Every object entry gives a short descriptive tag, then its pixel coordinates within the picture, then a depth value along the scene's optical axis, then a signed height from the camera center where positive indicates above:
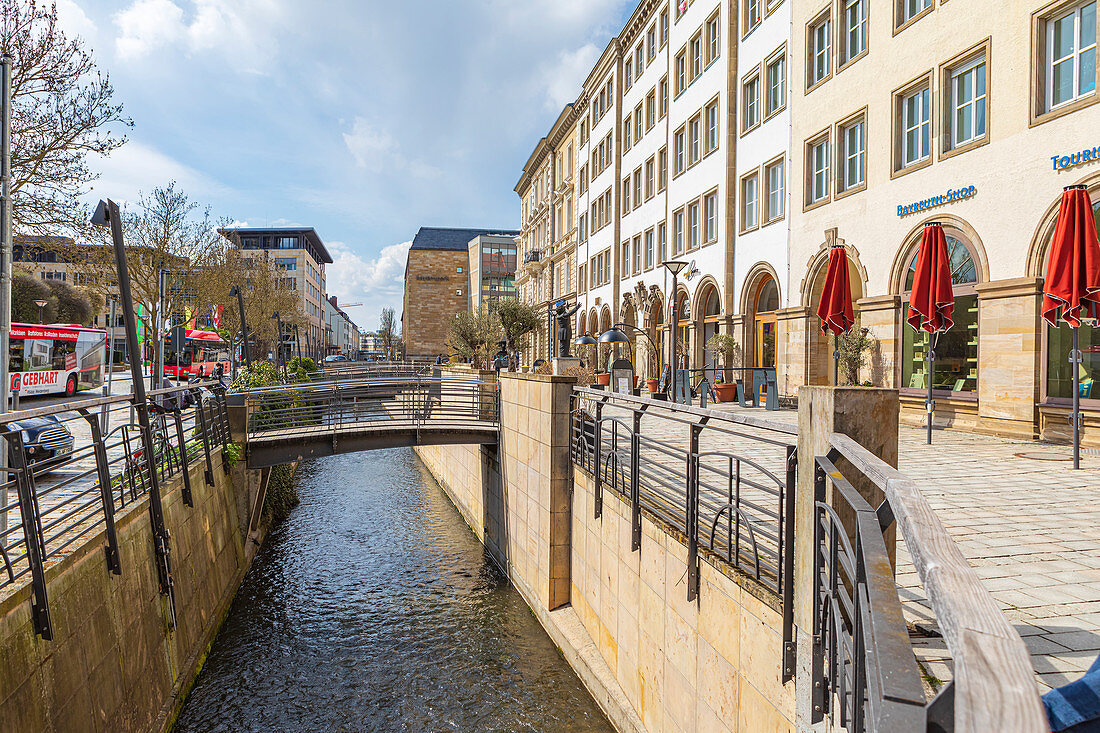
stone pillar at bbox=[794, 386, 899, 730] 3.40 -0.44
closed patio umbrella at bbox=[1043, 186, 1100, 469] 8.10 +1.07
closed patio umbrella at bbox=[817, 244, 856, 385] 13.50 +1.03
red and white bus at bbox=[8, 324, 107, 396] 26.27 -0.04
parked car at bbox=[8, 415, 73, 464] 10.99 -1.36
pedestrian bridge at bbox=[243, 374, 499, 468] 13.90 -1.61
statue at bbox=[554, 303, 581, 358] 20.39 +0.59
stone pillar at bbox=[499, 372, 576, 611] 10.00 -2.17
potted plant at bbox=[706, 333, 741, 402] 22.25 +0.07
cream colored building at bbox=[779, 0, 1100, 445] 11.62 +3.58
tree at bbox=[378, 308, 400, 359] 133.75 +4.69
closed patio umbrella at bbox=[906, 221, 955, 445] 10.75 +1.02
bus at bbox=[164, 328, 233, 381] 42.22 -0.06
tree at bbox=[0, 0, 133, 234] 9.28 +3.35
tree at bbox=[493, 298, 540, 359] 42.66 +2.08
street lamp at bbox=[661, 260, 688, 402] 17.12 +2.18
